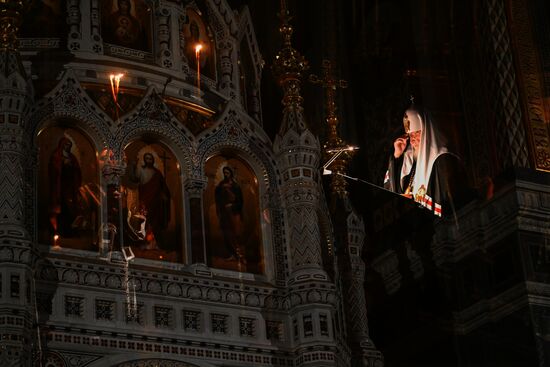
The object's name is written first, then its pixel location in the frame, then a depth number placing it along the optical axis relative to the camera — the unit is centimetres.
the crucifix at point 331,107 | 2581
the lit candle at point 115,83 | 2341
